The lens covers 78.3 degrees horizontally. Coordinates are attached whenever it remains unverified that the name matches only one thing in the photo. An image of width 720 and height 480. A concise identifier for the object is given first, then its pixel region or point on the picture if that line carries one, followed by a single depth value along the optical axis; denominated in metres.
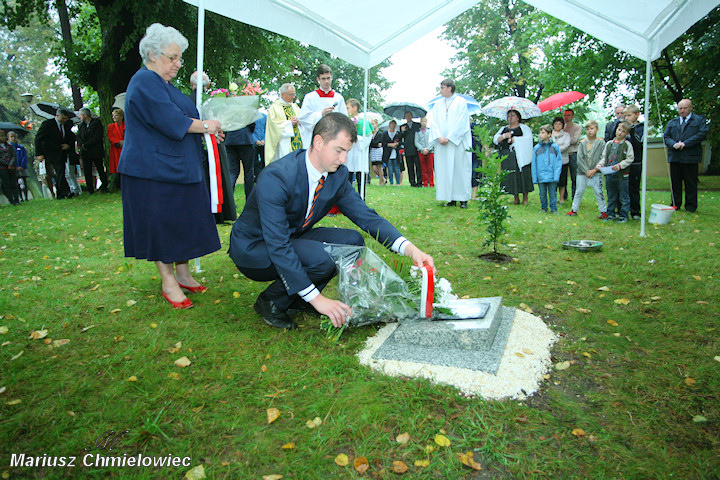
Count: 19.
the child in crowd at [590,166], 7.97
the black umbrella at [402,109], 18.44
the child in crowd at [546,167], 8.73
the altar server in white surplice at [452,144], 8.78
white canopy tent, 4.79
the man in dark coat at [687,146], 8.16
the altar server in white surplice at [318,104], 7.68
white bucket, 7.19
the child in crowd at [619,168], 7.35
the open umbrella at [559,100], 12.30
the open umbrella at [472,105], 15.11
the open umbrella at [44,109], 14.46
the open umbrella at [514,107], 11.37
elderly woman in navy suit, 3.33
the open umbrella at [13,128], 13.95
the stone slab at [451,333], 2.94
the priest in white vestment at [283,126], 7.81
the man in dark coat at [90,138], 11.77
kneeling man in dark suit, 2.88
